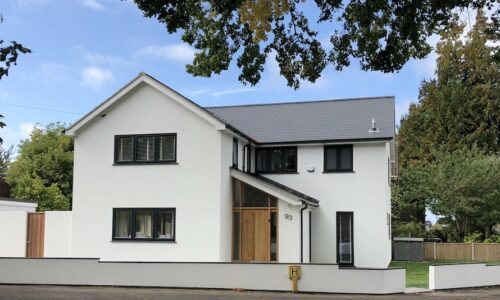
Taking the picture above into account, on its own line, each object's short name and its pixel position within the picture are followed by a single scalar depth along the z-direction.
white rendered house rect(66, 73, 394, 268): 22.11
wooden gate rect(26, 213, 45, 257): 23.50
